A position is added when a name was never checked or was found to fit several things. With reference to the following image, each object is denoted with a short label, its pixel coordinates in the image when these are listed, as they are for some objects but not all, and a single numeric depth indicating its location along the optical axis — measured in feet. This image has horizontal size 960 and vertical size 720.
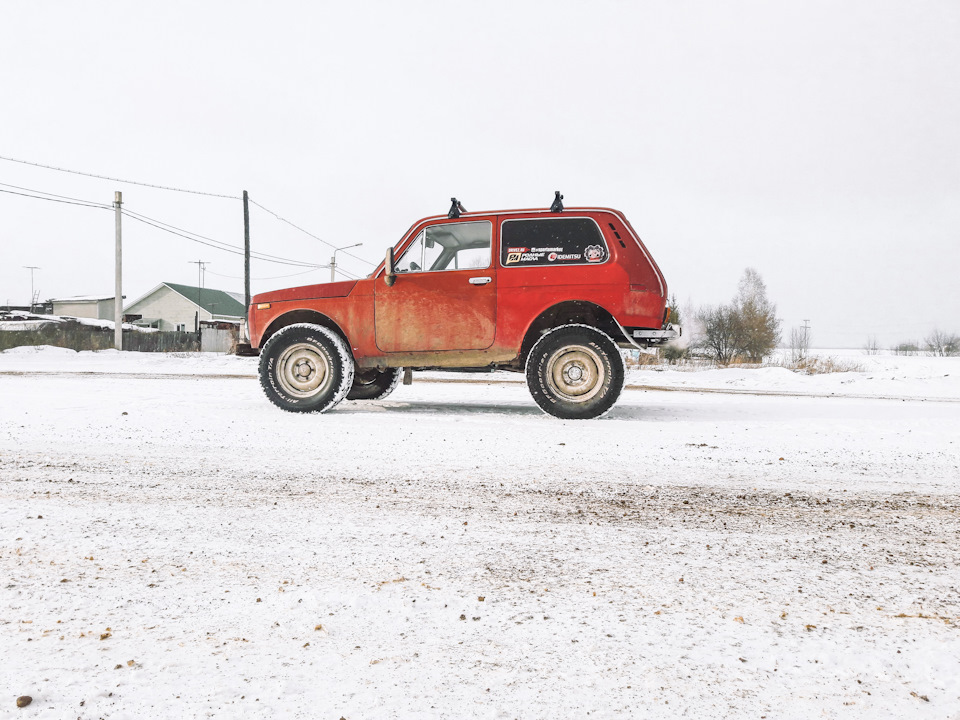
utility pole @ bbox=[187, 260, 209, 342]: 204.46
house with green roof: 206.39
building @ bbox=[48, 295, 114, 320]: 222.48
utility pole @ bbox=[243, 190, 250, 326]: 89.97
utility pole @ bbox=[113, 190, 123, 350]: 95.50
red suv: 19.12
